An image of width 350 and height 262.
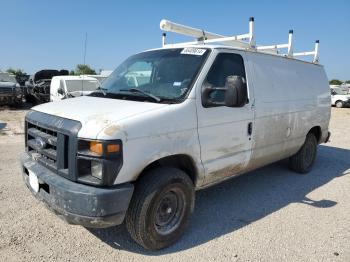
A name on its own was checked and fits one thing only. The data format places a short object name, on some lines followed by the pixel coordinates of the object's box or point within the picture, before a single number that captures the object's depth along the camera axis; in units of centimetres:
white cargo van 297
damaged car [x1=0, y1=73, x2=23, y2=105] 1720
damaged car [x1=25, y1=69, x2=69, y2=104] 1686
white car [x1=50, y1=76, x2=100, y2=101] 1249
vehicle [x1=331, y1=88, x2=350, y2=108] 2867
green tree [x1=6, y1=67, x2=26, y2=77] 5331
